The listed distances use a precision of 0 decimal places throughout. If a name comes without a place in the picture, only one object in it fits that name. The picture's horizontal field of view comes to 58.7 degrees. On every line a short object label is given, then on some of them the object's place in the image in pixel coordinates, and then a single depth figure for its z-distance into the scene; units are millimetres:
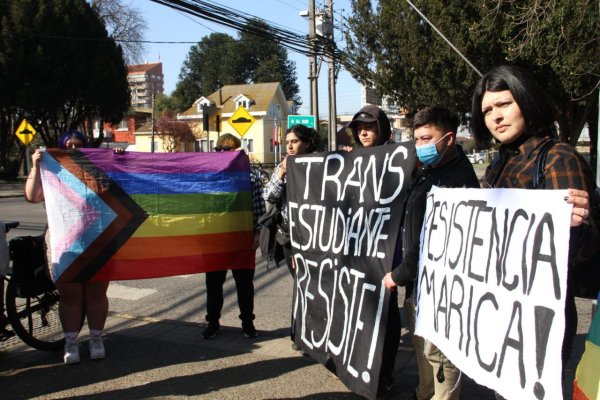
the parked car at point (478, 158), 68712
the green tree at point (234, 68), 89375
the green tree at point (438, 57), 14993
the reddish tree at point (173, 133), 53219
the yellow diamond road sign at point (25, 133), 23562
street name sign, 16766
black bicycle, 4016
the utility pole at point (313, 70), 19234
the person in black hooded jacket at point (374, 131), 3174
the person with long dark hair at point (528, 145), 1803
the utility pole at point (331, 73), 19188
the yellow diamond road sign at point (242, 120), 14859
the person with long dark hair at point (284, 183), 3992
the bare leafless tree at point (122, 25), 40409
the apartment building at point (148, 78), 132750
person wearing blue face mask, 2652
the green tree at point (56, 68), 29797
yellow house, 54531
